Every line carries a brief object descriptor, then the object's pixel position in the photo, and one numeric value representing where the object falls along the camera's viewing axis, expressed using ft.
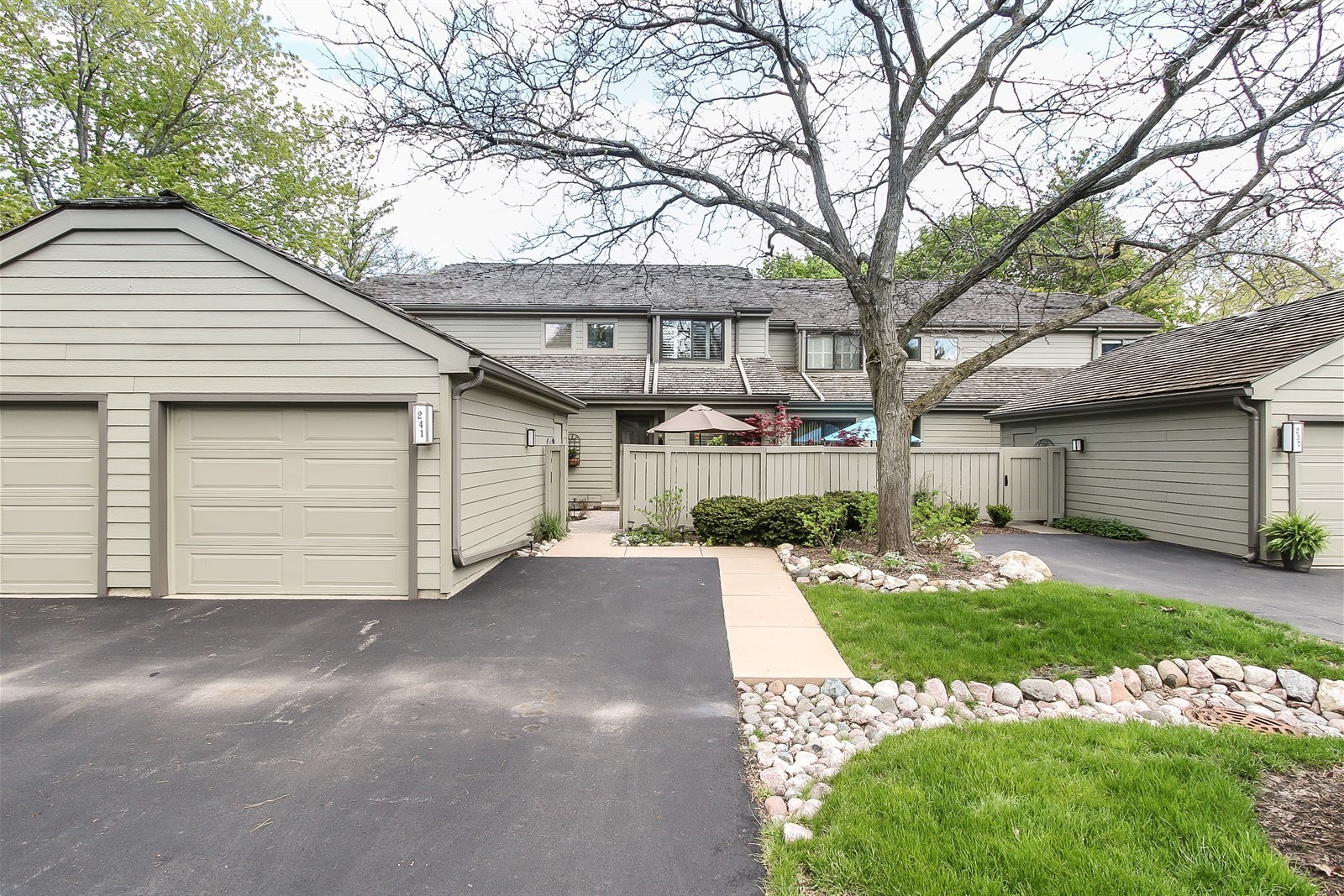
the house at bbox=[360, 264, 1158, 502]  46.32
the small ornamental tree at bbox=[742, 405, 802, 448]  39.34
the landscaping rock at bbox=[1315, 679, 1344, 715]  12.31
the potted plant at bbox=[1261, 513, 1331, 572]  24.32
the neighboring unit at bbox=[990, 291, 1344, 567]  25.68
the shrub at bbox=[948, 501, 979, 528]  31.60
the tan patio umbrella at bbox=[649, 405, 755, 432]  33.42
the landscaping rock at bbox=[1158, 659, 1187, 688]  13.52
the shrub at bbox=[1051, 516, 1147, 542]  32.91
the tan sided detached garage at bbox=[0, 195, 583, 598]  19.39
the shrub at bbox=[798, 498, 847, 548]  27.66
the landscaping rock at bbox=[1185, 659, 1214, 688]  13.49
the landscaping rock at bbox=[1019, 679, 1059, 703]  12.78
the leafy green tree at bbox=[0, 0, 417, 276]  49.49
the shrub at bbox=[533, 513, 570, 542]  30.78
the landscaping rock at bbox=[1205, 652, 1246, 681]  13.57
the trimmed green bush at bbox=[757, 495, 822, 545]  28.81
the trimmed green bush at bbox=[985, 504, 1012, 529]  36.65
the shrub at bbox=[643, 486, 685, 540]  31.60
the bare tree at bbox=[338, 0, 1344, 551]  21.20
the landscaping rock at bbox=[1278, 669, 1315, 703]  12.76
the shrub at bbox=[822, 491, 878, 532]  29.09
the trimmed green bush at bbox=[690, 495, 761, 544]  29.63
